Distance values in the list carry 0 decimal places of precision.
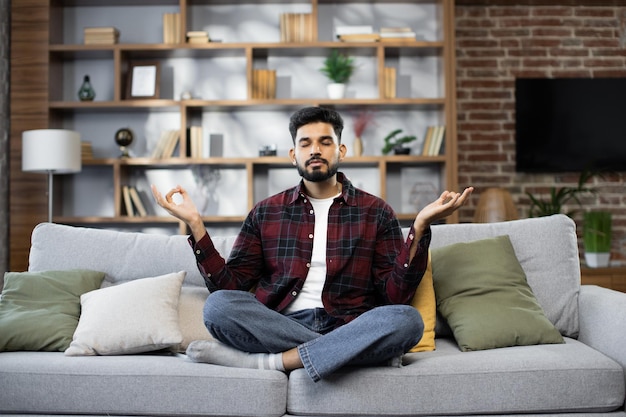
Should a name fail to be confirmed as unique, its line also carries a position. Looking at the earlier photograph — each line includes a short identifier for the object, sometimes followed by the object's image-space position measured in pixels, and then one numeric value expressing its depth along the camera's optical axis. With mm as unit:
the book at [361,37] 4895
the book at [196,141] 4883
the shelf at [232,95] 5070
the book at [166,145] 4918
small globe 4969
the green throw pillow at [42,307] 2457
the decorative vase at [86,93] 4938
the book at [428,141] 4922
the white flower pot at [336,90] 4898
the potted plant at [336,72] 4906
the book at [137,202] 4898
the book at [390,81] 4934
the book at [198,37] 4852
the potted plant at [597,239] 5152
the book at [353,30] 4914
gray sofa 2129
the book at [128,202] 4875
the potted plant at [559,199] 5219
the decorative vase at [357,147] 4948
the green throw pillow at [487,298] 2422
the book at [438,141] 4871
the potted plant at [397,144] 4914
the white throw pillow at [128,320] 2402
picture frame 4961
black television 5461
